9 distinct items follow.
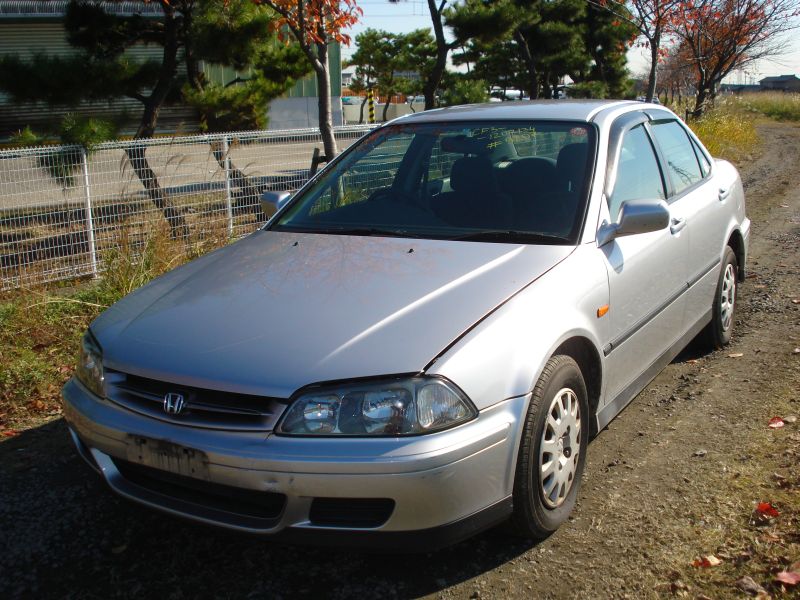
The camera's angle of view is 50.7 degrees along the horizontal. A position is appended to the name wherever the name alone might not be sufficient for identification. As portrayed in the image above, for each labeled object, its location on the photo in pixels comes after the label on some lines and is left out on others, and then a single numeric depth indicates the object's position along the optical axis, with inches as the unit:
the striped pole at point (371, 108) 1274.6
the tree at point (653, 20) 583.8
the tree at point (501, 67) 1071.0
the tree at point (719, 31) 753.6
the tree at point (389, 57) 1486.2
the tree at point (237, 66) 384.2
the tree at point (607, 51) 1090.1
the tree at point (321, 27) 343.9
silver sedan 107.4
